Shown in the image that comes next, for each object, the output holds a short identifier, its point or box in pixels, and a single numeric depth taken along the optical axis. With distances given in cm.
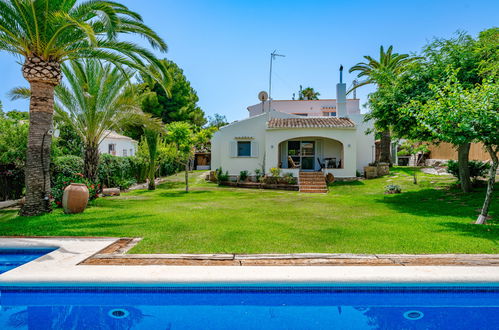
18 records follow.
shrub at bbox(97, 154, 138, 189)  1948
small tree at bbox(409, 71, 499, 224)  812
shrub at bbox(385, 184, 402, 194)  1750
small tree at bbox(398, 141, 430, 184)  1754
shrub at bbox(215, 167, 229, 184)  2373
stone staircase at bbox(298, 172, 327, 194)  1986
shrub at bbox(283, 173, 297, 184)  2125
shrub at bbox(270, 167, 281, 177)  2184
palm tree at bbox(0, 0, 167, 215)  952
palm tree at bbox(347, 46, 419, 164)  2548
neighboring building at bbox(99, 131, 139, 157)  3353
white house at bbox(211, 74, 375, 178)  2281
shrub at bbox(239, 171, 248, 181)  2378
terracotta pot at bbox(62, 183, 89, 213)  1075
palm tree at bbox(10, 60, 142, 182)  1434
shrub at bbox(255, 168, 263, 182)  2349
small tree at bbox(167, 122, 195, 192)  1938
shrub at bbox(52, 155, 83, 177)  1491
